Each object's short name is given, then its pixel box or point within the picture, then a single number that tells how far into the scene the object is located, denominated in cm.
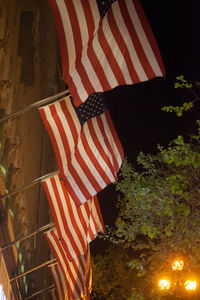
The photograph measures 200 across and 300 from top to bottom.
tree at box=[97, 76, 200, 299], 1355
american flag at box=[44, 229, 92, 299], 1119
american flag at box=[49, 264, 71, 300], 1320
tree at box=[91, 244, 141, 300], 2250
